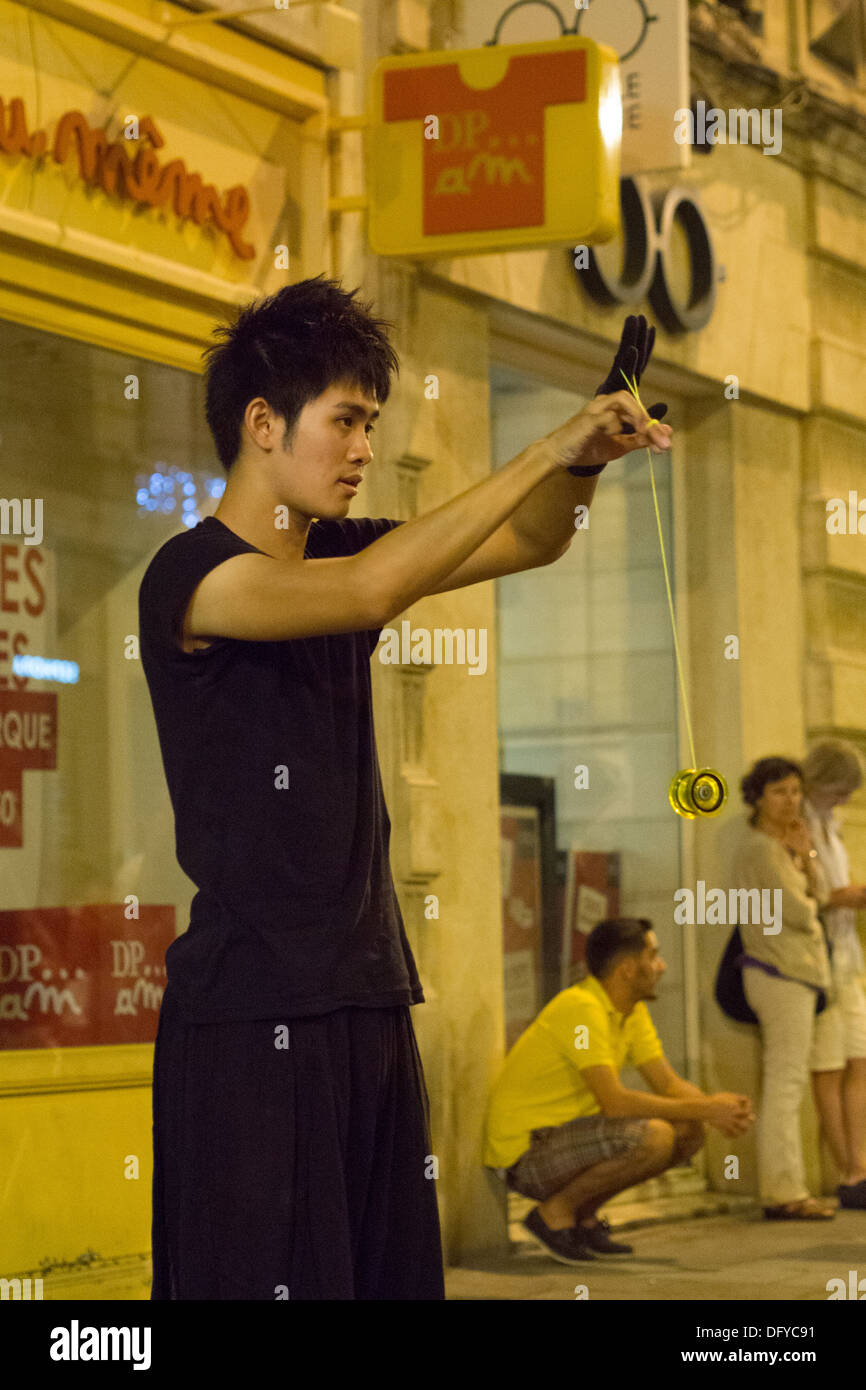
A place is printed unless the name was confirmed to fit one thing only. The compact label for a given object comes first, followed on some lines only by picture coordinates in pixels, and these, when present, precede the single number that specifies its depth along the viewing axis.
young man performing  2.55
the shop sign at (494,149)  6.50
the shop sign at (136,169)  5.82
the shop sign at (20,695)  5.93
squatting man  6.88
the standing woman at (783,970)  8.27
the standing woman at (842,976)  8.55
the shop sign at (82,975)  5.87
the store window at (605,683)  8.76
